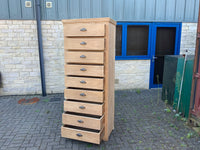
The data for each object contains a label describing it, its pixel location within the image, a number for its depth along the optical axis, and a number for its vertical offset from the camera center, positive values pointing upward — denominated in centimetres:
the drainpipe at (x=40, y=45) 493 +22
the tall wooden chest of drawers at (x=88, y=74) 250 -36
